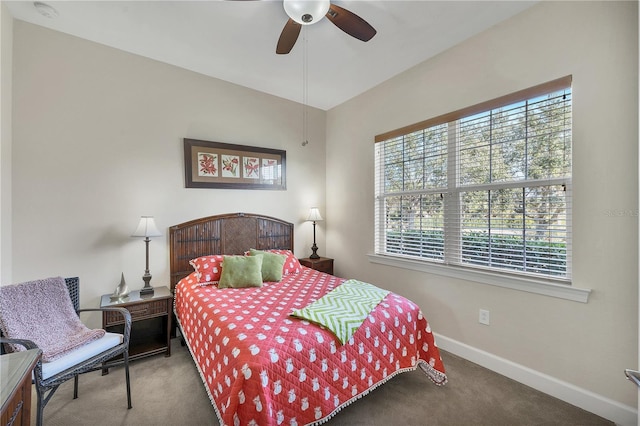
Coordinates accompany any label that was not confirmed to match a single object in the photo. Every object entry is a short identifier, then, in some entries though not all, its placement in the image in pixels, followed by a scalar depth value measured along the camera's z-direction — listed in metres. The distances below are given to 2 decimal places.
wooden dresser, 0.94
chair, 1.55
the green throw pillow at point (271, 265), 2.86
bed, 1.40
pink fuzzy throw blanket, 1.70
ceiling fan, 1.73
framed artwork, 3.11
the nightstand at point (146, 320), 2.38
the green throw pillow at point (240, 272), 2.64
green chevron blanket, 1.75
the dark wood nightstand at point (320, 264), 3.74
